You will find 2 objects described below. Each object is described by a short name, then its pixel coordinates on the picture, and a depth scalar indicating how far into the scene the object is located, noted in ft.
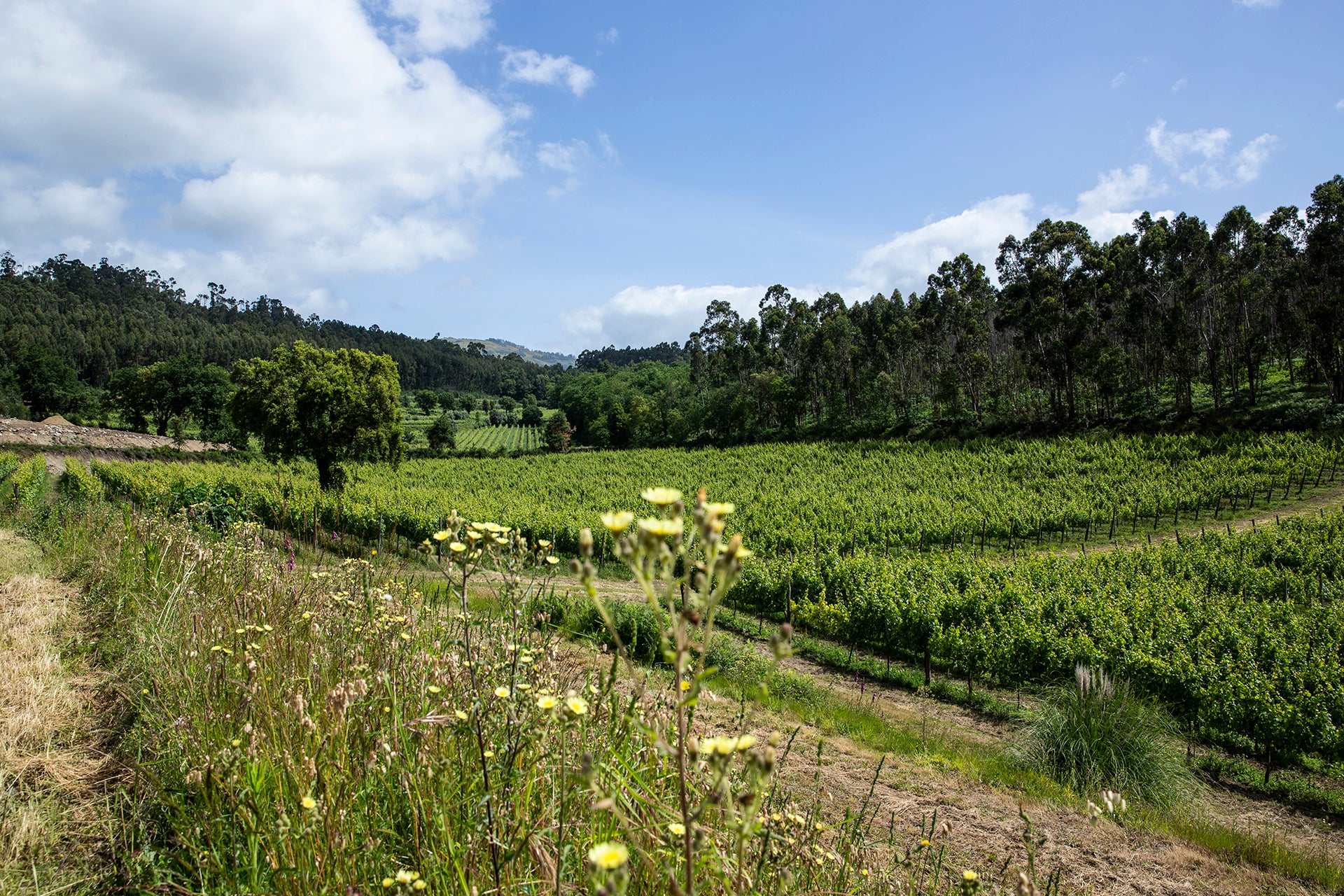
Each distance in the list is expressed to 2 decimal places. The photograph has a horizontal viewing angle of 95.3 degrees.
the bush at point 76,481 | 68.18
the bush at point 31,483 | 47.11
